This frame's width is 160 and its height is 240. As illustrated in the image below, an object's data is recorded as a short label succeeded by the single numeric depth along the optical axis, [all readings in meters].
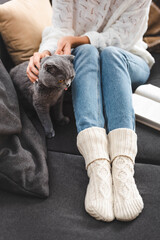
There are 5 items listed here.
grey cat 0.96
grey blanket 0.90
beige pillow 1.31
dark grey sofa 0.80
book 1.16
